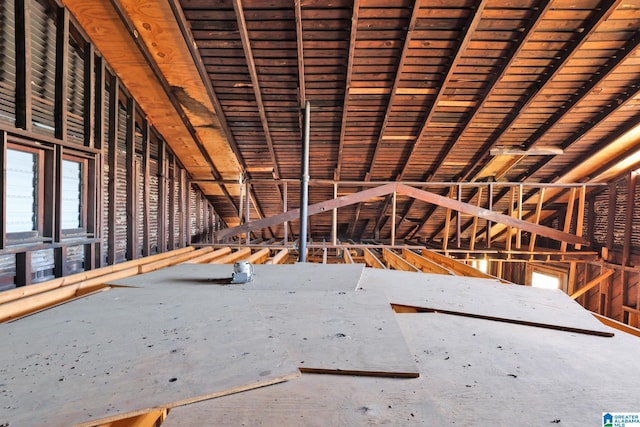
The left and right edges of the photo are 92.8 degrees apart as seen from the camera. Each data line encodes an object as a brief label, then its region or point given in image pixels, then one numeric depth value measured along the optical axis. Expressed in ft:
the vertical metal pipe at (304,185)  14.25
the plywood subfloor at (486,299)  6.33
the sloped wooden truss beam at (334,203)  16.65
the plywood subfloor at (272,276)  8.30
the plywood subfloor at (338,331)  4.15
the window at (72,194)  11.43
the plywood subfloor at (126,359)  3.23
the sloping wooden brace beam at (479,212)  16.90
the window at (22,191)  9.54
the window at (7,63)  9.11
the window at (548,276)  25.54
